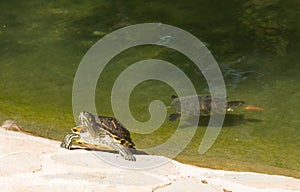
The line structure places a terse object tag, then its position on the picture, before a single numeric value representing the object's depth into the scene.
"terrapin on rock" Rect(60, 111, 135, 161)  10.77
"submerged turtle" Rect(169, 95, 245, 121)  13.76
